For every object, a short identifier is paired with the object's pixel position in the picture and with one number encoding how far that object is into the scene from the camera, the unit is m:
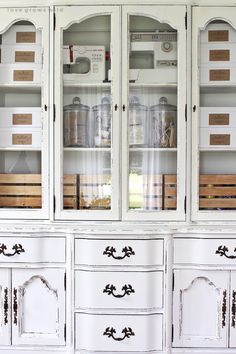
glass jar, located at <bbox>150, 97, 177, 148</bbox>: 2.29
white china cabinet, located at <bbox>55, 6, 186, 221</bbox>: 2.24
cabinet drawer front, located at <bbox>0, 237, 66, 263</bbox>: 2.22
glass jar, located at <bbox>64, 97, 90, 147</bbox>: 2.32
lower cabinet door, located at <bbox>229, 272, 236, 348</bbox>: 2.22
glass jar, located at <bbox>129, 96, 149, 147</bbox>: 2.30
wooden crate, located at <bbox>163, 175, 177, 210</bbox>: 2.28
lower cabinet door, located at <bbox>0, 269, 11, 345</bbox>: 2.25
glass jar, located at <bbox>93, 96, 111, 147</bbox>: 2.30
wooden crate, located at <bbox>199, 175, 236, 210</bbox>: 2.29
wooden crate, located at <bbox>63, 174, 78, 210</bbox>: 2.30
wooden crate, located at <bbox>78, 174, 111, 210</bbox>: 2.30
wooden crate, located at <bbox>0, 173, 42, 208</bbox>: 2.32
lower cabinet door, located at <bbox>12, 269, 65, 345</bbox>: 2.24
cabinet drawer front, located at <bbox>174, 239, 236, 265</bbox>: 2.20
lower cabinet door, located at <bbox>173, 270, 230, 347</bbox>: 2.23
